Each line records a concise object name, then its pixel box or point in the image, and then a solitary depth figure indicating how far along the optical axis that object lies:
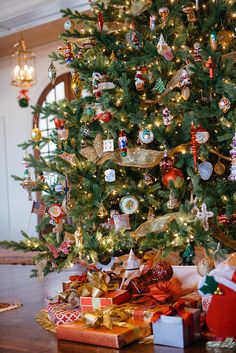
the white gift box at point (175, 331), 2.49
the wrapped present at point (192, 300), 2.76
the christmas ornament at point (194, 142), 3.04
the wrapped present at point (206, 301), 2.77
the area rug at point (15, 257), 6.55
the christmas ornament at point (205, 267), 2.69
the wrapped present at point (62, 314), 2.94
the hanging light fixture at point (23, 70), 8.43
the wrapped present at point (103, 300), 2.89
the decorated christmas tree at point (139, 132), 3.09
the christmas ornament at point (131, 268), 3.09
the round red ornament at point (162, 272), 3.01
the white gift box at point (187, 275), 3.10
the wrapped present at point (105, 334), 2.54
